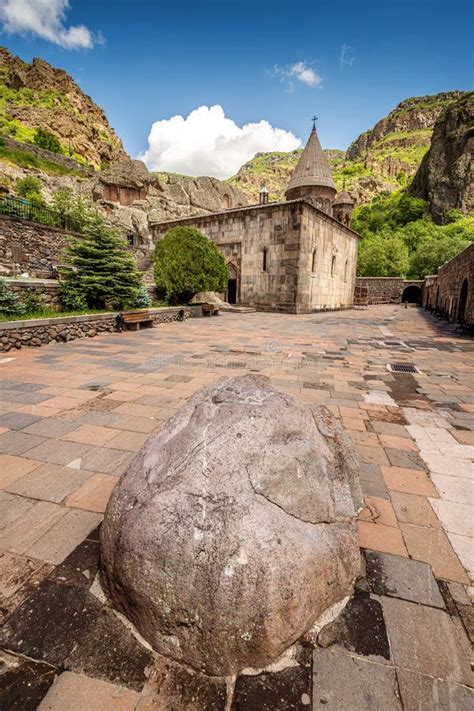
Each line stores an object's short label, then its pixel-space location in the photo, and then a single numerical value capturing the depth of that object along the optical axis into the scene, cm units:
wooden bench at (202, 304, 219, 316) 1542
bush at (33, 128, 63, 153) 3878
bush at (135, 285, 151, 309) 1230
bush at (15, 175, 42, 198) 2450
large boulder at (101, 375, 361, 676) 116
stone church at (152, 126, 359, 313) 1770
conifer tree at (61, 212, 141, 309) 1009
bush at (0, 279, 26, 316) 783
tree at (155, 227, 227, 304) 1493
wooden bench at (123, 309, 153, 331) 1024
